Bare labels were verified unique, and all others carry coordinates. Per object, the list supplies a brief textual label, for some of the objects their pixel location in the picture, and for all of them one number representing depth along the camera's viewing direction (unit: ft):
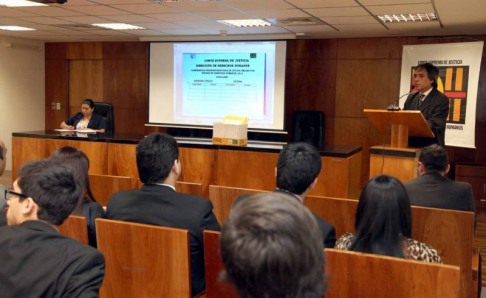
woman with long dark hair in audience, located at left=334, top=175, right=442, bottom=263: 6.61
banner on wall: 20.45
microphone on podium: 14.03
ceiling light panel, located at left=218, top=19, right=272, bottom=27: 21.45
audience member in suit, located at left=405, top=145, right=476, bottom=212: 10.05
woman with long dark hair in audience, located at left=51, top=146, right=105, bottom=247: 8.23
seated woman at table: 22.90
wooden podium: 14.29
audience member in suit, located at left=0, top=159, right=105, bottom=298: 4.52
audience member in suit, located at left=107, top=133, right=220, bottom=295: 7.50
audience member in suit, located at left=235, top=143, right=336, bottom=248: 7.95
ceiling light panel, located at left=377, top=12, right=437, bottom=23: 18.59
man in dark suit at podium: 15.36
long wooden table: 15.89
